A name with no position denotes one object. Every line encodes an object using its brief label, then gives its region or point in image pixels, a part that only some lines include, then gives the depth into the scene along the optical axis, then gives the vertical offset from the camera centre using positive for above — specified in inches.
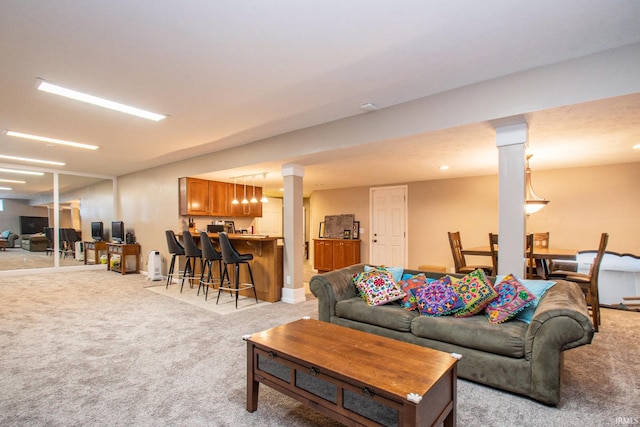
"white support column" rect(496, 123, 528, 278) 113.8 +5.1
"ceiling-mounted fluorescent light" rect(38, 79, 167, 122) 118.8 +48.9
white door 282.2 -9.6
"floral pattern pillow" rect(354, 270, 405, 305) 122.1 -29.2
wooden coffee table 57.6 -32.3
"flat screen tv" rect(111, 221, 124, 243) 302.2 -13.4
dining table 146.2 -20.2
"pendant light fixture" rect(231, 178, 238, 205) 267.8 +19.0
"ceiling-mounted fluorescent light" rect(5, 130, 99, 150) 178.4 +47.3
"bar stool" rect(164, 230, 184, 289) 218.5 -20.0
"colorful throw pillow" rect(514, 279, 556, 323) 98.9 -26.0
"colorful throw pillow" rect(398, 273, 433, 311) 116.0 -28.0
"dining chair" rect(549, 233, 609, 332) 136.8 -32.3
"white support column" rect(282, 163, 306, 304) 191.6 -12.5
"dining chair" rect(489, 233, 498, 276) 155.0 -16.1
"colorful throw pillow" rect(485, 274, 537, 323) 96.3 -27.3
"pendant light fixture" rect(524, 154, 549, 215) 156.6 +4.7
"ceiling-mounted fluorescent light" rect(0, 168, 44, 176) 268.8 +41.2
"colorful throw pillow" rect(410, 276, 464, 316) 105.0 -29.1
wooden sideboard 295.7 -36.1
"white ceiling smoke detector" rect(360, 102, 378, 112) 133.8 +46.9
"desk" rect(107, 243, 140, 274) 282.8 -32.3
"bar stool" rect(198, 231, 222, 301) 187.5 -21.0
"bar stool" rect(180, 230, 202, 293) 202.5 -20.4
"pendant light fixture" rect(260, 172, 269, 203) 233.5 +29.4
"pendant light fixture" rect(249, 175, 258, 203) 249.3 +22.1
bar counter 190.5 -31.0
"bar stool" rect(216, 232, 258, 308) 174.7 -22.2
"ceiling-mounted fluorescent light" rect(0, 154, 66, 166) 238.8 +46.6
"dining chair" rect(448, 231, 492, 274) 182.8 -25.0
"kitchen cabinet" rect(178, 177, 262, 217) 245.1 +14.8
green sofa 79.8 -36.8
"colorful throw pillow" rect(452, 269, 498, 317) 102.2 -26.6
